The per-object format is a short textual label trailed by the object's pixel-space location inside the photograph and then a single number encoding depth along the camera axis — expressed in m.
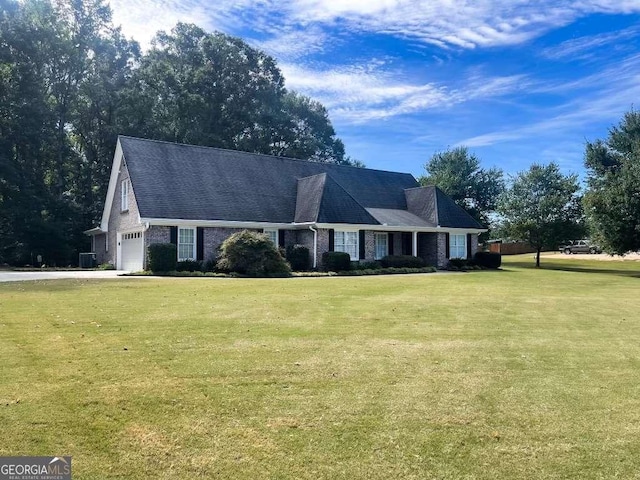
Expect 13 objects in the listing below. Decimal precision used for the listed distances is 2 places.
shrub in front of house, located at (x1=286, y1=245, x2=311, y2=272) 26.80
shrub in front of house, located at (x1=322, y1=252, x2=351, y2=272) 26.36
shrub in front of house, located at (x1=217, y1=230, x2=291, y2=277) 23.25
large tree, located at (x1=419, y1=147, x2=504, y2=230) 46.84
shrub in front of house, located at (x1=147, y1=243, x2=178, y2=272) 23.38
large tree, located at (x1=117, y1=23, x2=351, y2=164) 42.28
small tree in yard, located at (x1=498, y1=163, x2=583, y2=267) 39.03
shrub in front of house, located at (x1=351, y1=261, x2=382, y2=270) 27.64
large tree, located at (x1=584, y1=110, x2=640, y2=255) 30.23
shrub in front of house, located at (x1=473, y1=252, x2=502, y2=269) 33.12
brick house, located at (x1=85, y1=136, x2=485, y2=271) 25.86
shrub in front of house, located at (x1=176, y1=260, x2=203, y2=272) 24.05
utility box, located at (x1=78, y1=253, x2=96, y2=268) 30.37
